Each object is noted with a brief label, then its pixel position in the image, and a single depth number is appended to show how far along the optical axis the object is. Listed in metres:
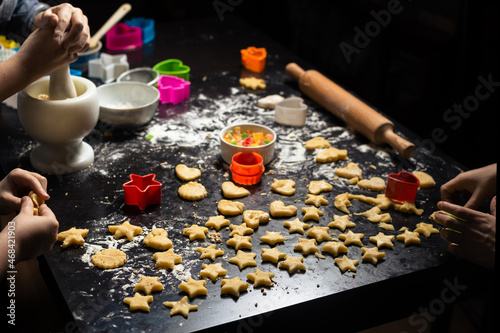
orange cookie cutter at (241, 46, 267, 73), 2.81
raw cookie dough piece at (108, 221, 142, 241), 1.63
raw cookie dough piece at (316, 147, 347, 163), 2.09
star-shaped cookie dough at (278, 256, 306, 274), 1.53
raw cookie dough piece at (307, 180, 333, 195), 1.89
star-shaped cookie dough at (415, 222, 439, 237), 1.72
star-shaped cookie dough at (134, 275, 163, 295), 1.43
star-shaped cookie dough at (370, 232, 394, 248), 1.65
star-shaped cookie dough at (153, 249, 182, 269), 1.52
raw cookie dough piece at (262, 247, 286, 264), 1.56
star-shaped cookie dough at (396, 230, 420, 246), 1.67
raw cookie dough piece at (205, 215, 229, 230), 1.70
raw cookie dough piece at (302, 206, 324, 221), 1.76
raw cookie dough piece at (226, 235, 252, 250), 1.60
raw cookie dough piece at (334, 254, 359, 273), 1.54
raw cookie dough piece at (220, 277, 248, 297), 1.43
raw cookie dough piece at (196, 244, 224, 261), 1.56
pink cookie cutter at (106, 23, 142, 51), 2.96
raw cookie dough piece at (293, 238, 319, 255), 1.60
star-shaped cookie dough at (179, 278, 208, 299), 1.42
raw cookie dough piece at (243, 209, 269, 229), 1.70
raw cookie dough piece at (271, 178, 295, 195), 1.88
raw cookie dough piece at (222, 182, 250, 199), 1.85
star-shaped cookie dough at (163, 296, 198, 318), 1.36
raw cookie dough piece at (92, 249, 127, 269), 1.51
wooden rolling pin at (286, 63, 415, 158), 2.15
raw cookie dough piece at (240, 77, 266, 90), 2.66
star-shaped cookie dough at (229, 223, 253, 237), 1.66
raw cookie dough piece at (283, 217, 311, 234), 1.70
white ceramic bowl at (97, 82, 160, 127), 2.17
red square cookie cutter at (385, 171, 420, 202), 1.85
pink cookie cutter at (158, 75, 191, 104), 2.47
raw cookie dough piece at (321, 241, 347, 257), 1.61
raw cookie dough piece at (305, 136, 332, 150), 2.18
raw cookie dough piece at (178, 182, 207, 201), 1.83
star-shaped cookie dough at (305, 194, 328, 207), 1.84
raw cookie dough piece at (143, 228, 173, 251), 1.59
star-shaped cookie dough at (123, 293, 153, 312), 1.37
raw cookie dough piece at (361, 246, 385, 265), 1.58
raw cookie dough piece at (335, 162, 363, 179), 2.01
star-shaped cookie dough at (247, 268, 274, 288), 1.46
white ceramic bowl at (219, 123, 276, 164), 2.01
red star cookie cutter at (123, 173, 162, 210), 1.76
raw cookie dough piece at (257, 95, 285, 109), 2.48
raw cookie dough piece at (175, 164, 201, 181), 1.94
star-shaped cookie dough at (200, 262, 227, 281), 1.48
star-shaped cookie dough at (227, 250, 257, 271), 1.53
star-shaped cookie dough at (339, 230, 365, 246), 1.65
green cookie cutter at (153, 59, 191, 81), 2.61
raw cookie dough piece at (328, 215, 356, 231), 1.72
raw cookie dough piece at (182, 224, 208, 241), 1.64
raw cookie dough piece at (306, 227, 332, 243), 1.66
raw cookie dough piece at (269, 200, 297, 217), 1.76
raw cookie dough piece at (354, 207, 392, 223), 1.77
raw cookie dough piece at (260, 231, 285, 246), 1.63
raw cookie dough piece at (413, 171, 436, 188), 1.97
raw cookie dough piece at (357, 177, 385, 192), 1.94
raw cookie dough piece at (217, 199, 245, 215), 1.76
